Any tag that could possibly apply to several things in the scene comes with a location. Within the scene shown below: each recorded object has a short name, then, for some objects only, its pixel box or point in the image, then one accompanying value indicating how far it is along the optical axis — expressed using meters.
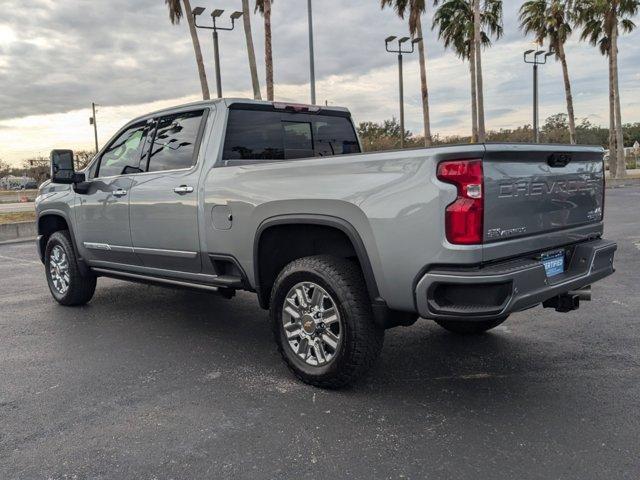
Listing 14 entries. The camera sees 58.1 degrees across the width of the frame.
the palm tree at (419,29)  26.77
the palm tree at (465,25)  29.86
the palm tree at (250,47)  20.61
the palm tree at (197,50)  21.69
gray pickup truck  3.05
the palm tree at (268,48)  20.39
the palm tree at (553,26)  31.22
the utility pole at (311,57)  21.17
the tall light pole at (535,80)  27.89
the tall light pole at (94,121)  48.56
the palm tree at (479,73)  22.97
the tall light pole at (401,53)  23.77
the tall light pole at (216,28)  19.59
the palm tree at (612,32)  28.72
